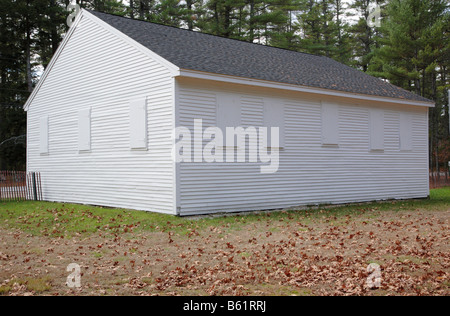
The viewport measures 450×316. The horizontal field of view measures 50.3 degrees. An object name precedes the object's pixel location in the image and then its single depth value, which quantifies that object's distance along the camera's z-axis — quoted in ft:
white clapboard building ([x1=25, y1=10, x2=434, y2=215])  45.19
